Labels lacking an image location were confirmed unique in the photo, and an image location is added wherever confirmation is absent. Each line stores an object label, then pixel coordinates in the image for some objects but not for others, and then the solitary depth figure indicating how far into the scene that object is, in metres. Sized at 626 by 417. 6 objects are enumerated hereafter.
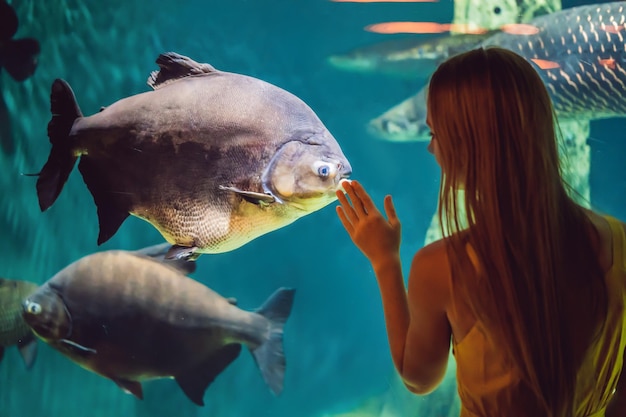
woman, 1.17
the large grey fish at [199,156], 1.54
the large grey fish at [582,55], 3.57
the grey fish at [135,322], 2.82
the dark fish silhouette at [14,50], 3.44
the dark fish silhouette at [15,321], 3.52
